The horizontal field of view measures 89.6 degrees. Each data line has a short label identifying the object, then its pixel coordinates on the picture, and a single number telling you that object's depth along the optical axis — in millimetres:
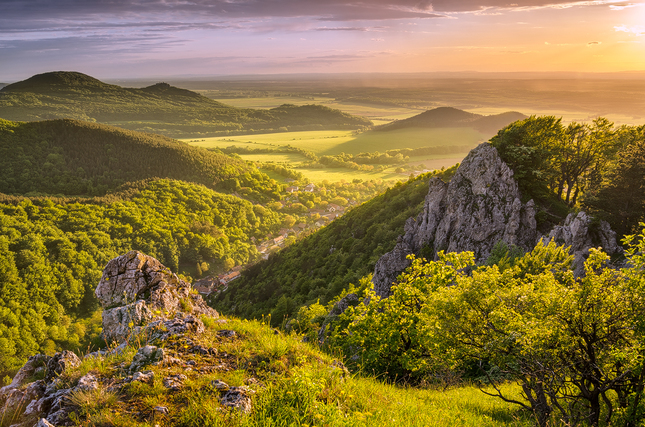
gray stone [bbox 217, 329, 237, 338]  10388
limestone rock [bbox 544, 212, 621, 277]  22906
